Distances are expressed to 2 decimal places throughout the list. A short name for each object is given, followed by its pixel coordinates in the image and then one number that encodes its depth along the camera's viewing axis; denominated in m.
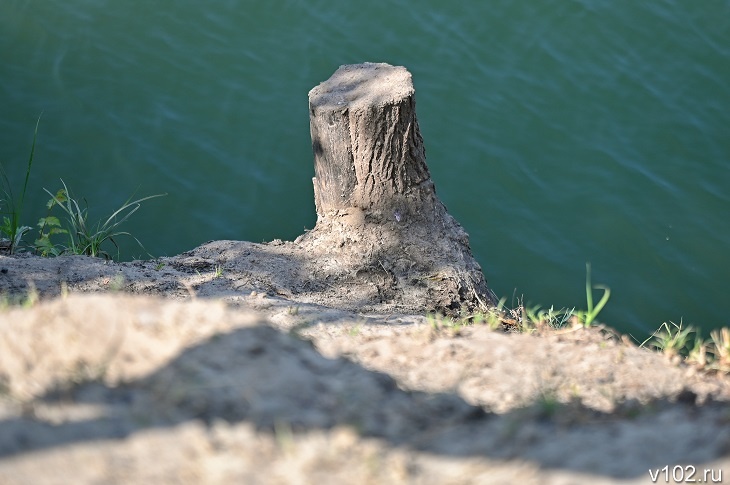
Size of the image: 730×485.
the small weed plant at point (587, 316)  7.68
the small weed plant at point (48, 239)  10.86
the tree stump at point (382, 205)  9.82
